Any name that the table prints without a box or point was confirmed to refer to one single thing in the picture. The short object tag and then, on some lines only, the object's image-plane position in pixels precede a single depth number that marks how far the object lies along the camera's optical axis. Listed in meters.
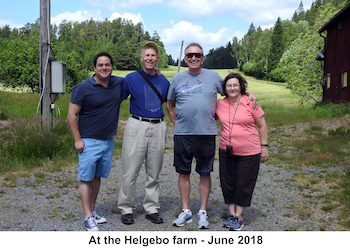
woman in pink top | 4.02
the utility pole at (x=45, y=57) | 8.80
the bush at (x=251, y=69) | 82.69
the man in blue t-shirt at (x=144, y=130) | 4.23
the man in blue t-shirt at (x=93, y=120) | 3.96
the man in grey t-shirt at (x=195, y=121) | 4.12
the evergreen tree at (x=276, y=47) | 71.69
